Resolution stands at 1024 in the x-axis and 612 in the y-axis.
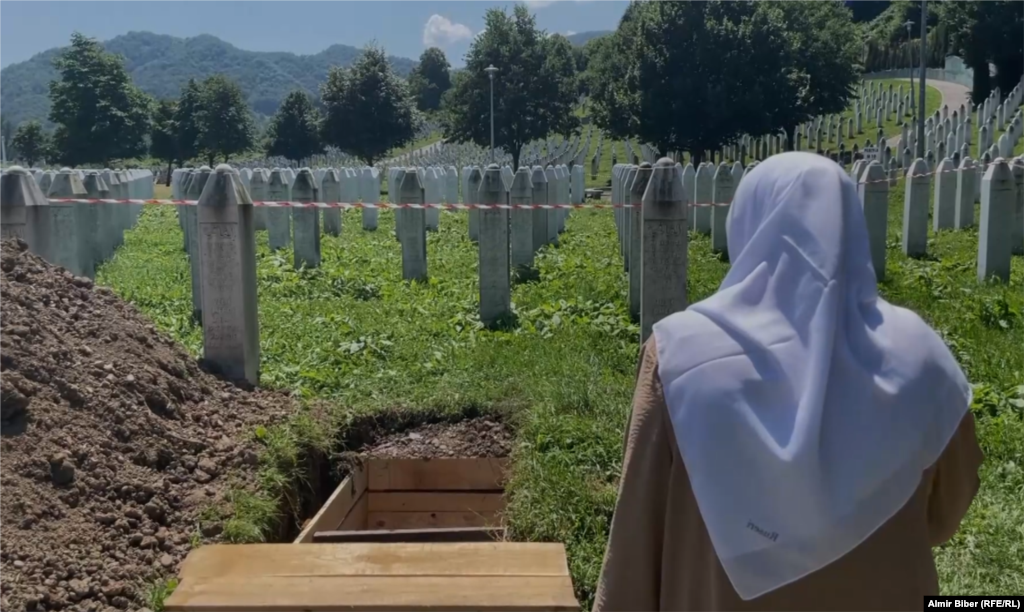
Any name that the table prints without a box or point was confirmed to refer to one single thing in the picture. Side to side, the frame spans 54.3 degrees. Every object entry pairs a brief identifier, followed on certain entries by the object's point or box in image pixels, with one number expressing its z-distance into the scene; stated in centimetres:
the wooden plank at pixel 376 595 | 326
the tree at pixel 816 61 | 3809
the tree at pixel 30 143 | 7069
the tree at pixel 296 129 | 6109
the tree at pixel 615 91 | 3953
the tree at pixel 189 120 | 5944
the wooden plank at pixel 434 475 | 536
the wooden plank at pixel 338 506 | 445
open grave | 329
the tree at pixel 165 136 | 5991
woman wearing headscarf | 182
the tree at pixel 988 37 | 4709
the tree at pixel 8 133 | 8098
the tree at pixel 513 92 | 4650
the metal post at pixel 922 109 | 2700
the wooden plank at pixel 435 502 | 530
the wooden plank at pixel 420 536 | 437
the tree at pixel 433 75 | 10144
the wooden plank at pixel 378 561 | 350
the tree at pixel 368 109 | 5281
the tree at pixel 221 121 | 5900
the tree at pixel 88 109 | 5512
